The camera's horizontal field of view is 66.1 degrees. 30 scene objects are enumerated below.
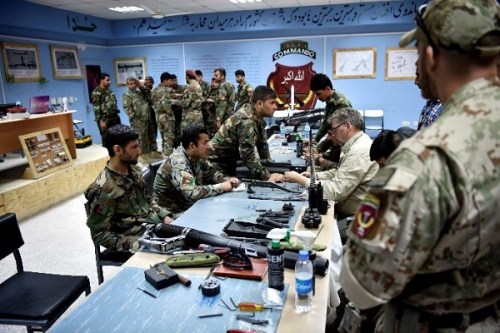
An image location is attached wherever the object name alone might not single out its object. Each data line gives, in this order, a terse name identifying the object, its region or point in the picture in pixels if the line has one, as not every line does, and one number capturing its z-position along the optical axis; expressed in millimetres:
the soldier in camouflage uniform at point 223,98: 7594
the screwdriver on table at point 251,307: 1354
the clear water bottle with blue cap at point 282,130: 5512
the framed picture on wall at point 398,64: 8109
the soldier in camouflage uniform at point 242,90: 7879
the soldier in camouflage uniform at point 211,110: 7727
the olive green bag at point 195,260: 1668
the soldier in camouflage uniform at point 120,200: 2250
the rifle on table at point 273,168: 3371
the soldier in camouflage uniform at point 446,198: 802
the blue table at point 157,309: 1286
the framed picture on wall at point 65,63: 7809
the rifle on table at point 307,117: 5203
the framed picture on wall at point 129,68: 9484
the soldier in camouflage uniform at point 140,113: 7348
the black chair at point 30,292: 1777
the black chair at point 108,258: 2361
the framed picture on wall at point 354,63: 8258
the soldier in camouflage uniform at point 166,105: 7184
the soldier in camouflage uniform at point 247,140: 3303
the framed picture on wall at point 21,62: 6716
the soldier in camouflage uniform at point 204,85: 7938
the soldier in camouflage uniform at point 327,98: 4215
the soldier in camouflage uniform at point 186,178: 2754
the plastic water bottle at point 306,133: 4830
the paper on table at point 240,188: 2949
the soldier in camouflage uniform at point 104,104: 7125
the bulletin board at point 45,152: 4750
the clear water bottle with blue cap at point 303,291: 1339
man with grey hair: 2684
